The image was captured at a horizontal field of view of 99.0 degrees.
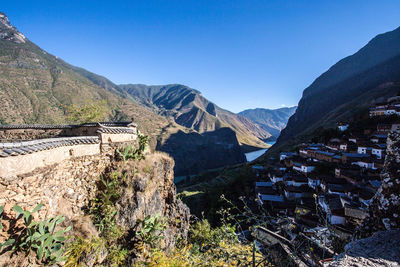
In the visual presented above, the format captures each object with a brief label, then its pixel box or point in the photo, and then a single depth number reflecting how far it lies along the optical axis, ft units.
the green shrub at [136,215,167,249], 22.15
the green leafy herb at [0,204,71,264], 13.15
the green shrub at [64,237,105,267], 14.80
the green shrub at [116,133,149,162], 26.07
